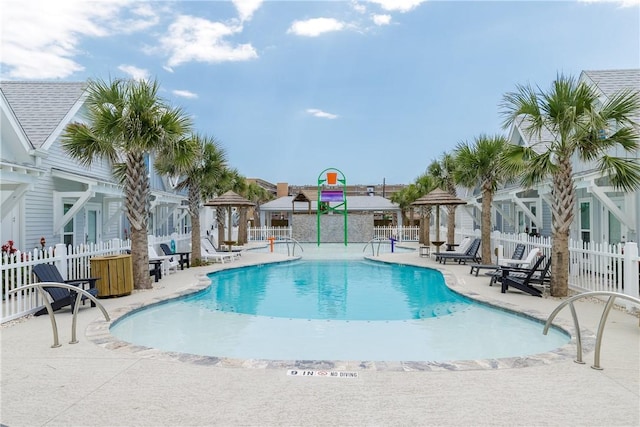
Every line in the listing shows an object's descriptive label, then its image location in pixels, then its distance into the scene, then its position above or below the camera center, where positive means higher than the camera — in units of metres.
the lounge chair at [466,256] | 16.06 -1.61
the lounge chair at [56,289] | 7.57 -1.39
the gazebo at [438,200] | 17.12 +0.77
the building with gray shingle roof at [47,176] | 10.88 +1.24
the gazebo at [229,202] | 18.39 +0.79
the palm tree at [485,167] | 14.86 +1.95
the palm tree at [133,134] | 9.78 +2.19
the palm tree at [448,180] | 21.17 +2.13
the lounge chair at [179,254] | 14.88 -1.39
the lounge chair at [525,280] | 9.55 -1.61
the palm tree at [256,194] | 29.52 +1.96
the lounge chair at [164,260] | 12.98 -1.39
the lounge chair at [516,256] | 12.52 -1.29
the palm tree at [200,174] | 16.06 +1.84
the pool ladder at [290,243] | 24.12 -1.91
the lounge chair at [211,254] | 17.16 -1.60
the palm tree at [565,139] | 8.52 +1.75
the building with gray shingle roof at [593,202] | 11.12 +0.52
